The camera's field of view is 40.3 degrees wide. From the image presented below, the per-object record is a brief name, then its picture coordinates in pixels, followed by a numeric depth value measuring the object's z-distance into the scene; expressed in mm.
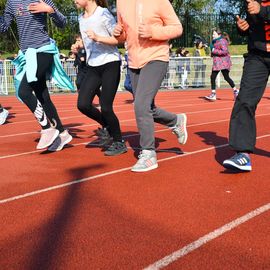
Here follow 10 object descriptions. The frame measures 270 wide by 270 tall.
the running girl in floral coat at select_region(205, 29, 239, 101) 10651
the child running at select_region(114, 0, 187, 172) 3717
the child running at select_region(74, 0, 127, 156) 4257
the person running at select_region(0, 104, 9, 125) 7224
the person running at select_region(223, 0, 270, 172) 3521
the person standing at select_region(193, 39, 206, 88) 14902
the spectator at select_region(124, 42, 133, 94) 7001
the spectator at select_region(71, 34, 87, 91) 6658
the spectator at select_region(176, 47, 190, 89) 14663
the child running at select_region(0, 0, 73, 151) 4476
